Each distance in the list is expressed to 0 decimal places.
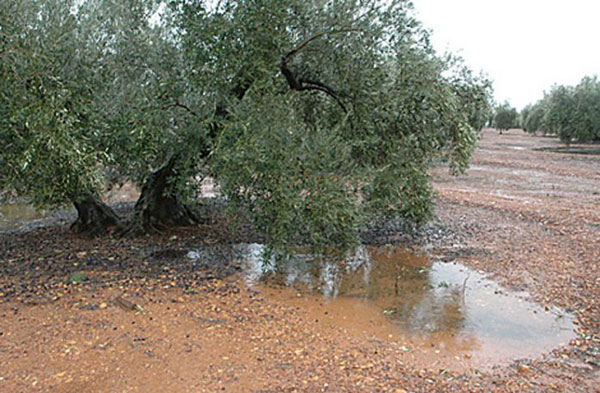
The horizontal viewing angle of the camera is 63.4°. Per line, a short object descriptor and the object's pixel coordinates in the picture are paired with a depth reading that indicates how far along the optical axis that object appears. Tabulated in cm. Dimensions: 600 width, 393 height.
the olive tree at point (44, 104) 709
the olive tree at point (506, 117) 7281
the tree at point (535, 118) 5844
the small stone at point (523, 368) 549
